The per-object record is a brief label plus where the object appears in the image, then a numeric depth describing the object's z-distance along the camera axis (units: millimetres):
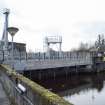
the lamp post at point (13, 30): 14806
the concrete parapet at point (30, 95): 4297
